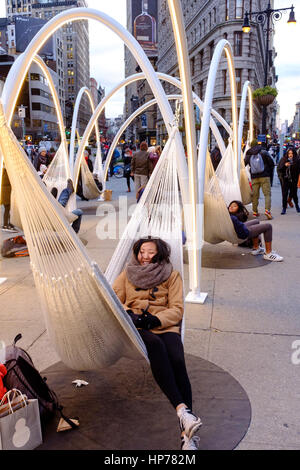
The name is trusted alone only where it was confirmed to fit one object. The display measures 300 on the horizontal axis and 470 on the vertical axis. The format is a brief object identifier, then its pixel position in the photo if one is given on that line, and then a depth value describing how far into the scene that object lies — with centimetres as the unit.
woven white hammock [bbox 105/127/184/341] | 327
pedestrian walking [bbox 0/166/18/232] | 752
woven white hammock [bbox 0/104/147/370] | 224
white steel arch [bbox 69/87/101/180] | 983
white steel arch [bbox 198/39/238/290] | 430
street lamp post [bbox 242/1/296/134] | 1193
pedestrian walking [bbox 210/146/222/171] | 1206
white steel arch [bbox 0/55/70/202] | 716
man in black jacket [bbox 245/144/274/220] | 887
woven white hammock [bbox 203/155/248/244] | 522
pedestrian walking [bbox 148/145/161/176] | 1069
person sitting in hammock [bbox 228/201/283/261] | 532
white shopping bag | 201
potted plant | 1452
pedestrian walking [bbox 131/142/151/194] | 1070
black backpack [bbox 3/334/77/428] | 227
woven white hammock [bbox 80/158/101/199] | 1040
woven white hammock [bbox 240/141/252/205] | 944
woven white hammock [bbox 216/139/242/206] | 766
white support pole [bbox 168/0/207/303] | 333
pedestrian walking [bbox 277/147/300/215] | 942
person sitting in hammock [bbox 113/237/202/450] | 225
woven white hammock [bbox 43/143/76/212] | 868
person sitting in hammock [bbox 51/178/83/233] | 652
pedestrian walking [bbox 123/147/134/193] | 1416
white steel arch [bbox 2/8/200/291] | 416
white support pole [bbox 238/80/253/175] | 888
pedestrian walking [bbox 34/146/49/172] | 1047
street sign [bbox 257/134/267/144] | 1389
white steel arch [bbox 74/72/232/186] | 929
